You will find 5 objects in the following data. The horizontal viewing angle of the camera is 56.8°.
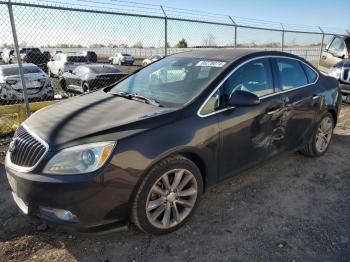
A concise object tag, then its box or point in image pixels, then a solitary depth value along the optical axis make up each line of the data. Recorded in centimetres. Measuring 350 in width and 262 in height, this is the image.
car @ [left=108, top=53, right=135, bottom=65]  3394
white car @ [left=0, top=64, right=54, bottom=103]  874
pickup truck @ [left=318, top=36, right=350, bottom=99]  864
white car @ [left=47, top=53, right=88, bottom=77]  1934
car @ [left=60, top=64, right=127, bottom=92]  1065
